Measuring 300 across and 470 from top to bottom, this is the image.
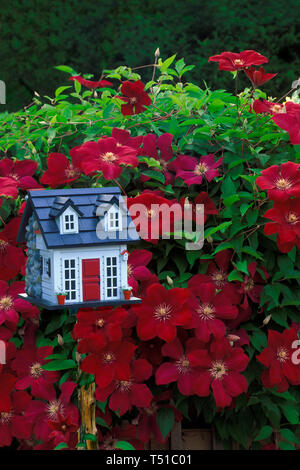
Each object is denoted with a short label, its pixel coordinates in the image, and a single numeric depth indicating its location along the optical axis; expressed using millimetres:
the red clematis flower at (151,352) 2264
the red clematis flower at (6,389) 2205
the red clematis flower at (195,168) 2223
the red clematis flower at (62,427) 1804
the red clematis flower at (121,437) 2285
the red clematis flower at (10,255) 2238
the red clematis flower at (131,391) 2133
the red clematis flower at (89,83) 2721
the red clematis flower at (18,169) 2363
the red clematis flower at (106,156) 2014
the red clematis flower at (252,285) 2203
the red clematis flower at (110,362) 1938
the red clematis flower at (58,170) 2230
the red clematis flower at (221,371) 2115
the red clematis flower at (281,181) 2033
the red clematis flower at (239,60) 2238
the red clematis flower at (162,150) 2328
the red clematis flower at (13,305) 2133
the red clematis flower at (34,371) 2205
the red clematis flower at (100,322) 1881
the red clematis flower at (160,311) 2018
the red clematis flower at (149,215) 2111
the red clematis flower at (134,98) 2322
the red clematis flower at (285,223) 2051
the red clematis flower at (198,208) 2238
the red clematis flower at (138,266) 2094
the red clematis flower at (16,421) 2240
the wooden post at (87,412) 1938
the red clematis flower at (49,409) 2154
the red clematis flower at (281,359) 2172
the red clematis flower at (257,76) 2291
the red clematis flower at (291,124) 2188
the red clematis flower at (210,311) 2135
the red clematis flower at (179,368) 2141
